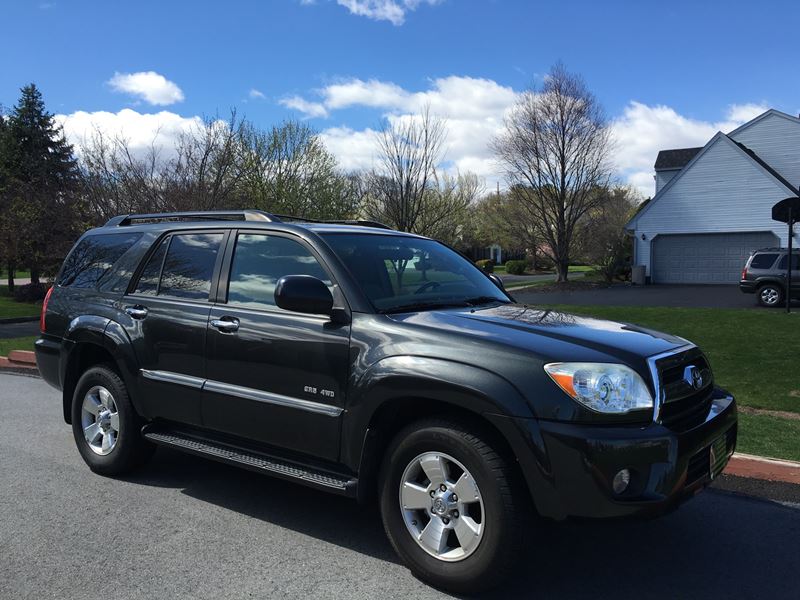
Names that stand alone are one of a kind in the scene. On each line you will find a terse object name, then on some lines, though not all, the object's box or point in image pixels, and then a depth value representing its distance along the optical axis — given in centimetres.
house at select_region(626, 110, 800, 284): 2939
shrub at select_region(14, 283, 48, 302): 2666
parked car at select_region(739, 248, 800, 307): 1933
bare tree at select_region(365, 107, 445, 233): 1889
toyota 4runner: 301
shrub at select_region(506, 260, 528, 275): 5081
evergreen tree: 2378
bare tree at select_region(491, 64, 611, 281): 3047
